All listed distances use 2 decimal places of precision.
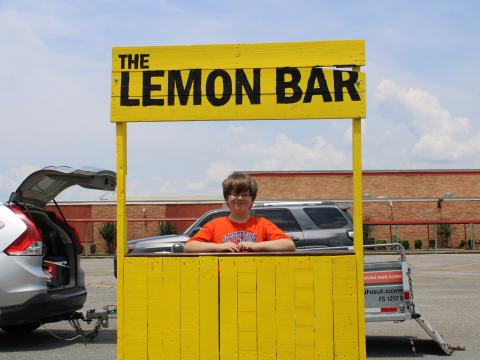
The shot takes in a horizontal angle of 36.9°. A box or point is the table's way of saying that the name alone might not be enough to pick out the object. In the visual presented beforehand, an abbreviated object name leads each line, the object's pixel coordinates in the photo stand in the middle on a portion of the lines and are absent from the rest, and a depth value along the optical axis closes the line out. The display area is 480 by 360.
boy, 5.05
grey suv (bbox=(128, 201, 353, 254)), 13.30
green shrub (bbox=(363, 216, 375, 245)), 35.03
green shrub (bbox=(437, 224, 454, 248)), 36.94
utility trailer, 7.75
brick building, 37.62
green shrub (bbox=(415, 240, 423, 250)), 35.19
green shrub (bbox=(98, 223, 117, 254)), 34.33
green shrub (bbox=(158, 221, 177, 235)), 32.53
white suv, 7.67
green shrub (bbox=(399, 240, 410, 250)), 34.59
